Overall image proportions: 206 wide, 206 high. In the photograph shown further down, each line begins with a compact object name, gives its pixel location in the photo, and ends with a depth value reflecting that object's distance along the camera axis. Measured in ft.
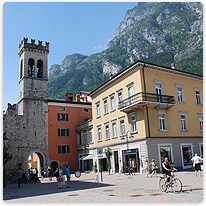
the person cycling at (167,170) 38.46
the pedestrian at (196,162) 58.59
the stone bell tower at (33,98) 135.13
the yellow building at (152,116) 87.20
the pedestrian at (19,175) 69.21
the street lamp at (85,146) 132.09
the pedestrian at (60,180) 57.12
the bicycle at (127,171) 84.79
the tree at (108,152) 95.86
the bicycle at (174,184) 37.11
